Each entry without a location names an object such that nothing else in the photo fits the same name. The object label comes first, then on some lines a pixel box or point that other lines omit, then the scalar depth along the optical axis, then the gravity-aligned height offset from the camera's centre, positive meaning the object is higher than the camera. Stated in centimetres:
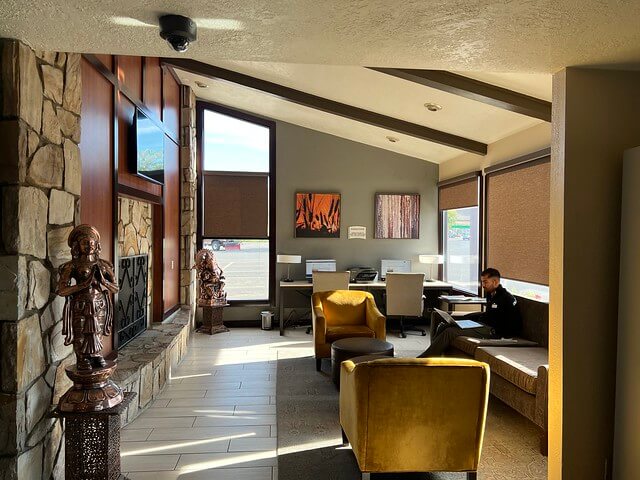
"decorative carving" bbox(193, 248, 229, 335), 682 -79
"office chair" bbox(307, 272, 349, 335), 644 -59
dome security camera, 174 +80
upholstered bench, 314 -96
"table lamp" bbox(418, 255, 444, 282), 721 -32
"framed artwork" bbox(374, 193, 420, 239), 765 +38
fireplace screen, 427 -62
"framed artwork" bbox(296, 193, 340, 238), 747 +37
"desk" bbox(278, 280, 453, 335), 678 -71
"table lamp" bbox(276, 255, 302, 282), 689 -31
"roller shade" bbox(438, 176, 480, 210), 642 +66
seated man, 446 -81
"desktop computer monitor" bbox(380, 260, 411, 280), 752 -45
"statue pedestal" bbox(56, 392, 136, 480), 238 -109
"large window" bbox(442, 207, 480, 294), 655 -13
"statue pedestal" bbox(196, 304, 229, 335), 685 -124
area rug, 277 -141
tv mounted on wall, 436 +90
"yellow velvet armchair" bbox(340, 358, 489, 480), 237 -92
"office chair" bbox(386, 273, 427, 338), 647 -79
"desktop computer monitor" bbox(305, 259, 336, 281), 734 -45
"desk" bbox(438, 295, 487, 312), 538 -74
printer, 715 -59
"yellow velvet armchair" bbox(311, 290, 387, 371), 499 -85
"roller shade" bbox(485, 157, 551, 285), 481 +20
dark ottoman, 414 -101
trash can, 715 -127
